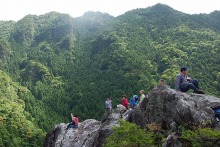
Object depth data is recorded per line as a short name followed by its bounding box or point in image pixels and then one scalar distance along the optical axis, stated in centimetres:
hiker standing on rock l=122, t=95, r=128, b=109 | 2520
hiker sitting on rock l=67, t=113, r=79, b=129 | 2876
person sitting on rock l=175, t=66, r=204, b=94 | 1444
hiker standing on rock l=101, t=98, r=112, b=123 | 2614
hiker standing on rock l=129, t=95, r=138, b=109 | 2256
